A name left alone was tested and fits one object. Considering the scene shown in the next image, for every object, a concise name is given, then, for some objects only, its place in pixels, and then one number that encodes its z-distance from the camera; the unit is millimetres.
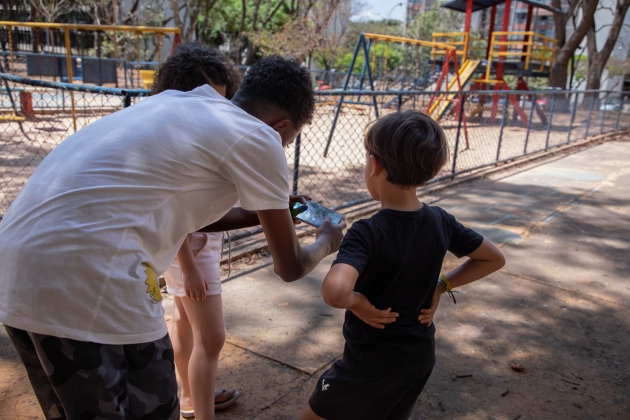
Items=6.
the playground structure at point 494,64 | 13656
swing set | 8578
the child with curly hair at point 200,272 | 2057
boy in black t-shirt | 1592
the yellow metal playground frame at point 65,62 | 9444
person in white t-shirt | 1261
